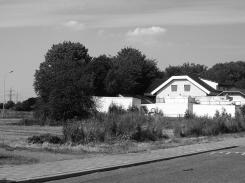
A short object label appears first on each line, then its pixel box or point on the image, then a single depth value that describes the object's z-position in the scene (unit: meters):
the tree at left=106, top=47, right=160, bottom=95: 89.22
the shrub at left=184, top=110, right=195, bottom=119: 38.92
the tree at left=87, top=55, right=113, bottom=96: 88.88
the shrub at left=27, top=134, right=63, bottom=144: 21.99
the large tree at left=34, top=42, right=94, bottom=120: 46.56
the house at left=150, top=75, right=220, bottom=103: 88.41
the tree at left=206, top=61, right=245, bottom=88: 137.38
